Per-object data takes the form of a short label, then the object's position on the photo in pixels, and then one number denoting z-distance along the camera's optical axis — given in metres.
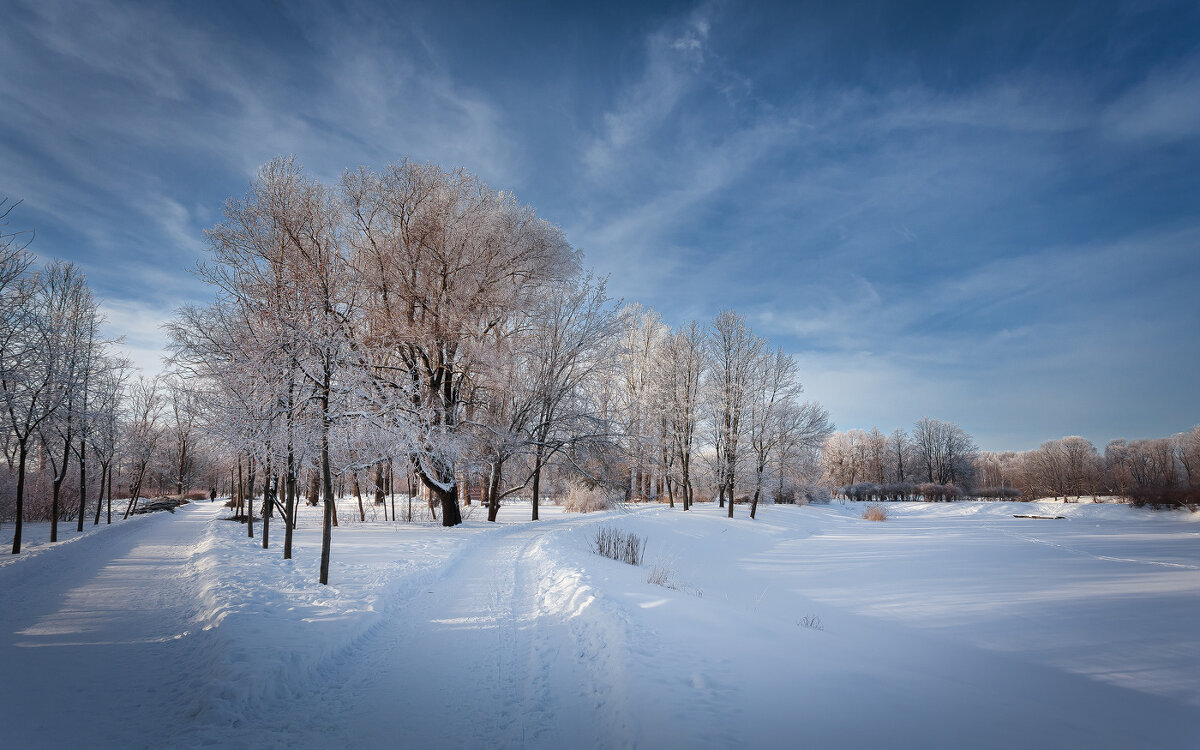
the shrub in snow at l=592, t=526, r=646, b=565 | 11.43
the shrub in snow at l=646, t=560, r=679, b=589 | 8.35
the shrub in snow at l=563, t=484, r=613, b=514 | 26.22
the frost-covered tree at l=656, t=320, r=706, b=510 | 26.73
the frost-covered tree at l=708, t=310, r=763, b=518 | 25.52
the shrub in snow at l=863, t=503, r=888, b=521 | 30.30
